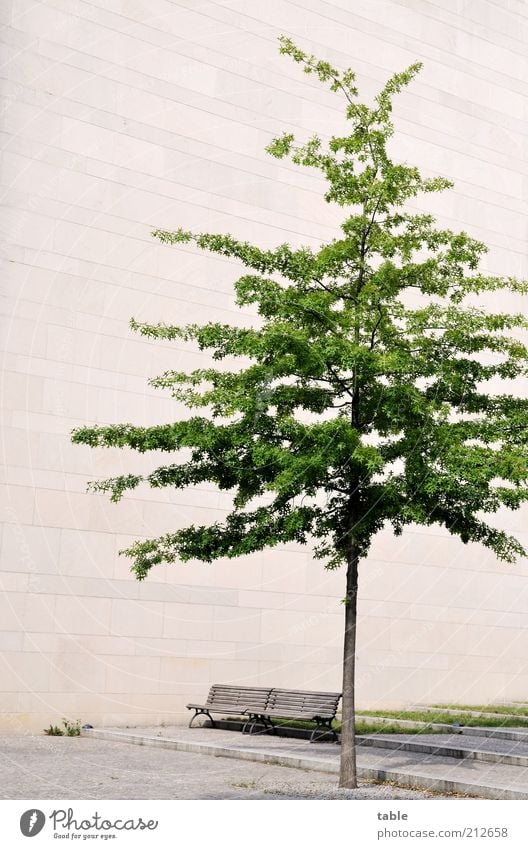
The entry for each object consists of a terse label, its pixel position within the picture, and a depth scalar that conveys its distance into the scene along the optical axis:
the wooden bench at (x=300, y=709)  14.30
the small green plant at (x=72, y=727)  15.47
